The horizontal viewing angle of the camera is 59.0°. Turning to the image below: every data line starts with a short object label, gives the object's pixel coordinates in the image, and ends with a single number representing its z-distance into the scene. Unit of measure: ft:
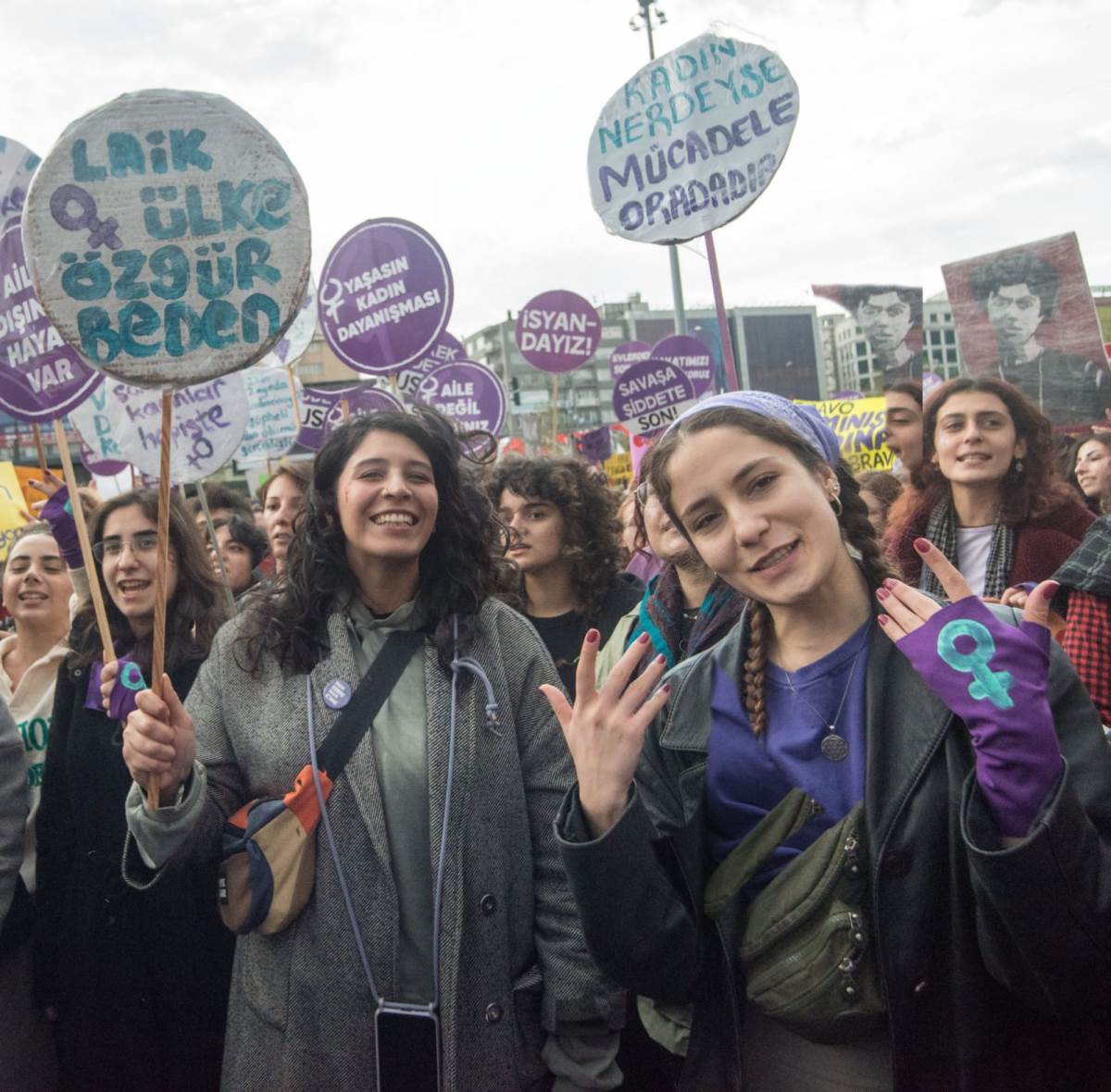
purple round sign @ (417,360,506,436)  27.04
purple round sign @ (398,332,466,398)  27.32
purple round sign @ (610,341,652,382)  40.29
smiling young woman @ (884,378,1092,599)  11.04
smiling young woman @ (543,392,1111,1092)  4.54
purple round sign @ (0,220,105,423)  10.63
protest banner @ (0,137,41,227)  11.19
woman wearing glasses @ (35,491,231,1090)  8.63
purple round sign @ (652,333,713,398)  32.99
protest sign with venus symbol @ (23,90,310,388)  6.87
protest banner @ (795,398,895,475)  30.73
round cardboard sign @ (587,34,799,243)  11.14
